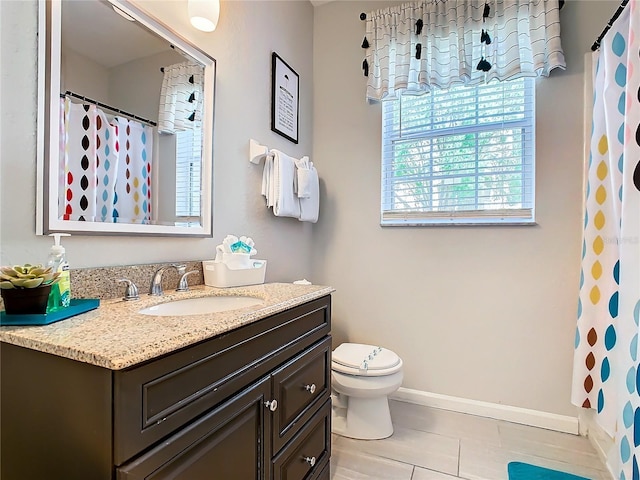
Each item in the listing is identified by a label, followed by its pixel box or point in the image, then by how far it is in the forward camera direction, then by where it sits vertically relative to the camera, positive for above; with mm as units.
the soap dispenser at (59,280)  809 -113
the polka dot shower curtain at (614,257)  1157 -68
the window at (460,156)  1994 +531
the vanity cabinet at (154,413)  581 -362
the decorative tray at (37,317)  733 -186
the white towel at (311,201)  2102 +233
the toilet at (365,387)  1744 -777
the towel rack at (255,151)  1781 +456
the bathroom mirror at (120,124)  950 +387
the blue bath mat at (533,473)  1508 -1065
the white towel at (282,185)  1862 +295
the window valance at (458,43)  1857 +1176
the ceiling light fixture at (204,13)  1330 +894
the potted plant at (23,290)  736 -123
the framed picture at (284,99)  1988 +868
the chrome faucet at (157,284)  1189 -172
